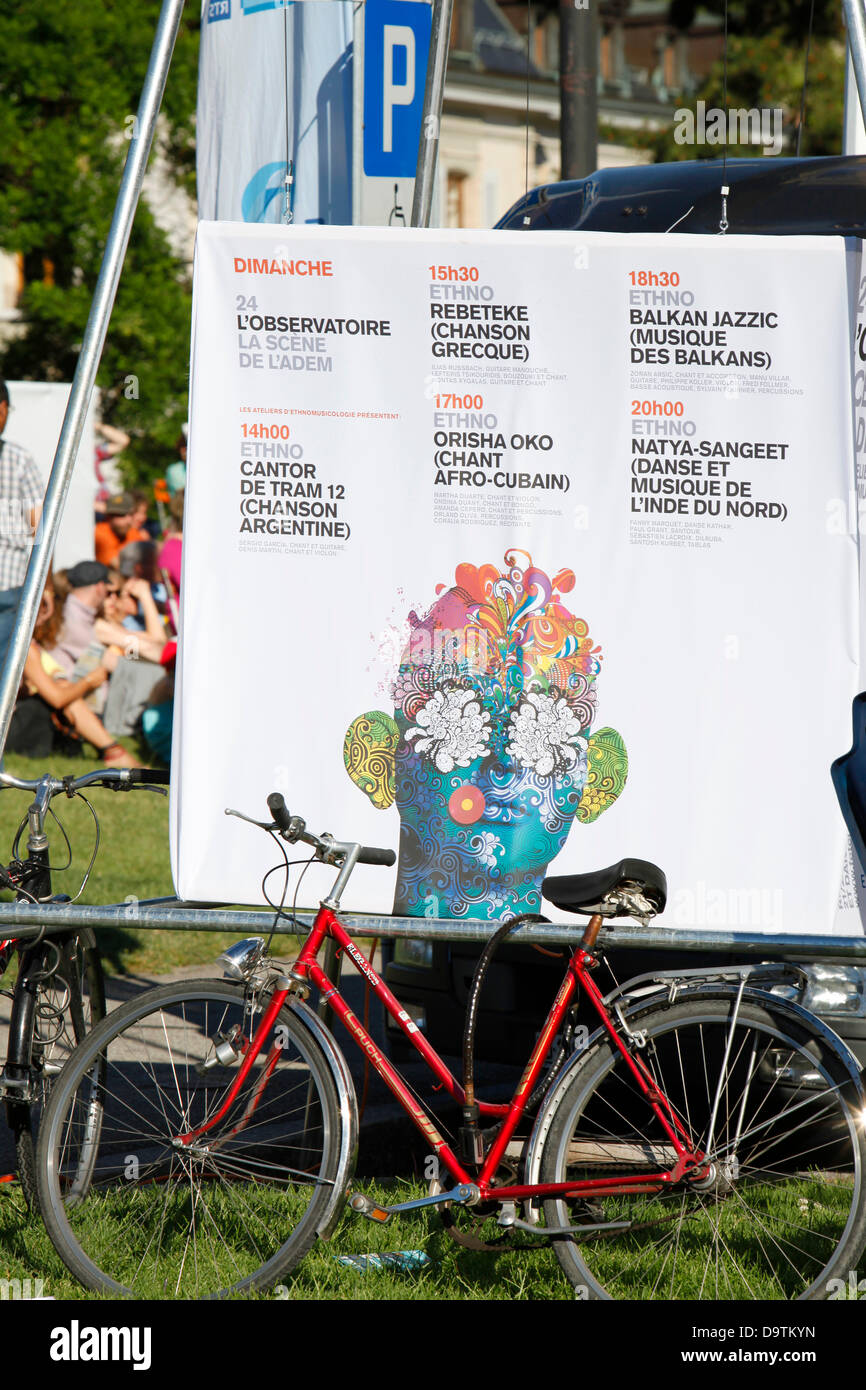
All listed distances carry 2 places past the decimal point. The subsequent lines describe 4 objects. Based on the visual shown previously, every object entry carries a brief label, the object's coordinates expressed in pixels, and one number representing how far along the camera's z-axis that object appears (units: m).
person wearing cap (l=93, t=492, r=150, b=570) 14.04
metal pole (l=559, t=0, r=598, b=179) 8.74
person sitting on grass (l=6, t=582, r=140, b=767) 12.12
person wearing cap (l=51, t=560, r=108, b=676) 12.55
